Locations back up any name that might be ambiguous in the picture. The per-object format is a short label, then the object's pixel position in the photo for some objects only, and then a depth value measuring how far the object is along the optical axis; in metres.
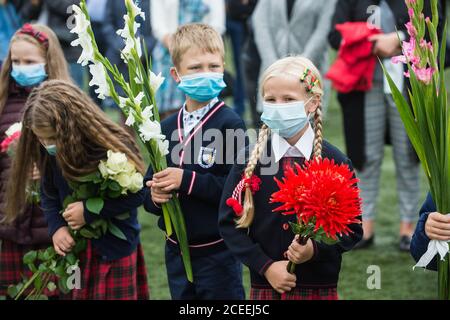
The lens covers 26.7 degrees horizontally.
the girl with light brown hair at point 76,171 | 4.09
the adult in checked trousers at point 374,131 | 6.07
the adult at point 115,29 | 7.50
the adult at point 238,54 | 9.92
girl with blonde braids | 3.53
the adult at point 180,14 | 6.99
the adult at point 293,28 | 6.71
